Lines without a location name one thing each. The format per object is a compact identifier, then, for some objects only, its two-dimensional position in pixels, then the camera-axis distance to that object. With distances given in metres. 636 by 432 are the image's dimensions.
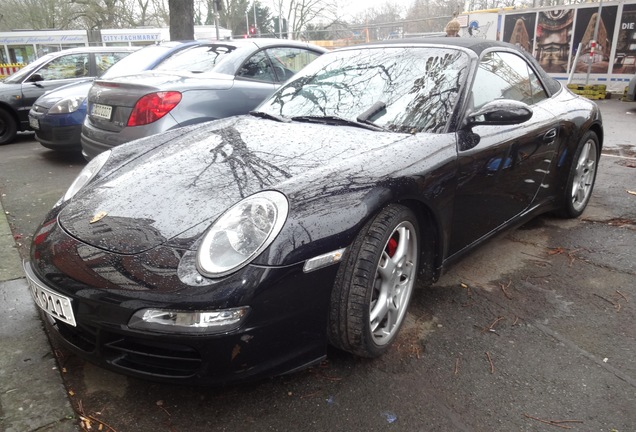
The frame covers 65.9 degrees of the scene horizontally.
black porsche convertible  1.73
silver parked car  4.27
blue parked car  5.79
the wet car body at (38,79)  7.88
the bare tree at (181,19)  10.50
